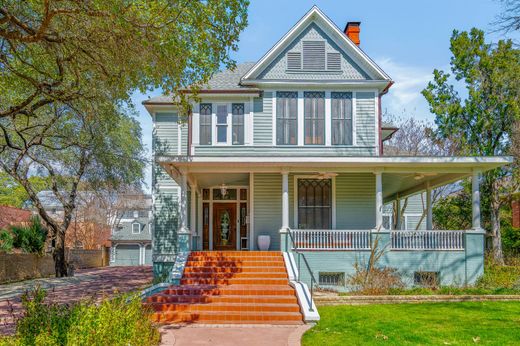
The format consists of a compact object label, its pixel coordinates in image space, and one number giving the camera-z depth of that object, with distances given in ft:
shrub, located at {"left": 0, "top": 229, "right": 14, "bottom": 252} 67.87
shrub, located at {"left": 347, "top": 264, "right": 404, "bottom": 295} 43.39
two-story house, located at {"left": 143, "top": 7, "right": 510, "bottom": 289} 56.90
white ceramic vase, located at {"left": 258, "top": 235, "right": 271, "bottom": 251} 54.54
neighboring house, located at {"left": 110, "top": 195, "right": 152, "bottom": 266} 132.26
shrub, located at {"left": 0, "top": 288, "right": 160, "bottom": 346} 19.92
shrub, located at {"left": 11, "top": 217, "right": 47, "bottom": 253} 71.72
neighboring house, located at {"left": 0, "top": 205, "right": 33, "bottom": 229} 86.89
